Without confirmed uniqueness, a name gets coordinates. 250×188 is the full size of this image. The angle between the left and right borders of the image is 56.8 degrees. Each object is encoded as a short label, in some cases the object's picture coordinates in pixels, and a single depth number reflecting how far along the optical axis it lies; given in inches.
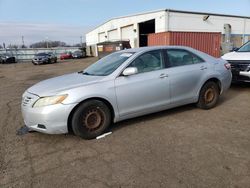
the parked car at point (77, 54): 1706.4
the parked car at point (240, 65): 272.1
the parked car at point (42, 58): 1138.1
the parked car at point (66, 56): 1727.4
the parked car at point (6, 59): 1485.0
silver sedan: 149.3
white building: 934.4
